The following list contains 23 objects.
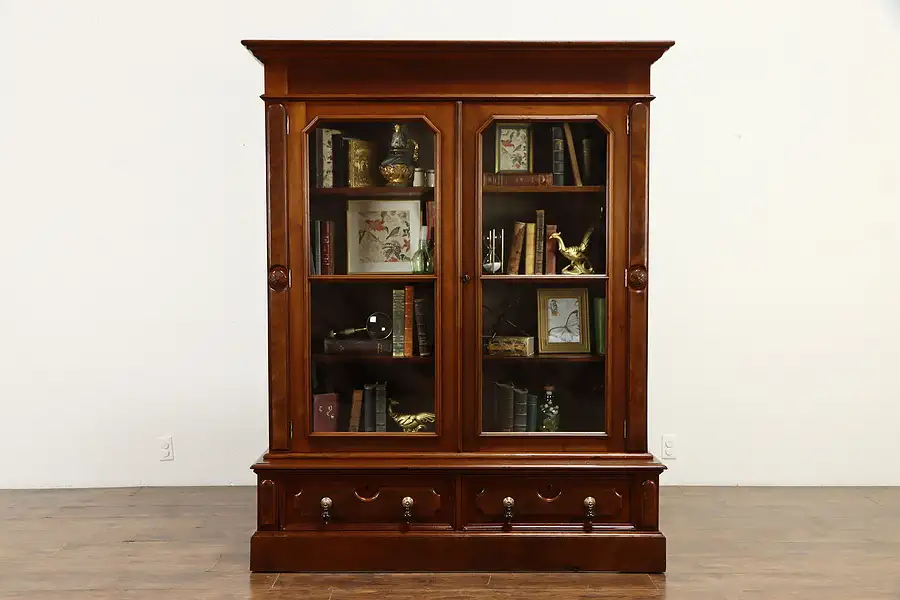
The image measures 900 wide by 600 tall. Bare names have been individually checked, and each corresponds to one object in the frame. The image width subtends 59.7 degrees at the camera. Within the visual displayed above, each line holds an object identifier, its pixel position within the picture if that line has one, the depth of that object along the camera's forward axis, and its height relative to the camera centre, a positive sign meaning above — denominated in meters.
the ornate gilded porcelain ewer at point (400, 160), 2.64 +0.42
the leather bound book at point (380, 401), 2.70 -0.40
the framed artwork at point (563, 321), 2.69 -0.13
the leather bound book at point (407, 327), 2.69 -0.15
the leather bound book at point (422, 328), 2.68 -0.15
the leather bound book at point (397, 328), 2.69 -0.15
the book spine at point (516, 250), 2.68 +0.12
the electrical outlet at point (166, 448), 3.65 -0.76
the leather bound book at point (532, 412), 2.68 -0.44
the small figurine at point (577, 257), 2.67 +0.09
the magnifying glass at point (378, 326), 2.70 -0.14
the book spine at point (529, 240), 2.69 +0.15
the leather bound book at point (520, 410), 2.68 -0.43
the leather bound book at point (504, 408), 2.67 -0.42
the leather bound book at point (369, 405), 2.70 -0.42
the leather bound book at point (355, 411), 2.68 -0.44
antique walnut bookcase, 2.61 -0.11
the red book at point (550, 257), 2.69 +0.09
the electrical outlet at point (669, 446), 3.67 -0.76
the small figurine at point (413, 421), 2.68 -0.47
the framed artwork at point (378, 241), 2.68 +0.15
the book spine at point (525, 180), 2.65 +0.35
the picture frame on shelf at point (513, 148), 2.63 +0.46
